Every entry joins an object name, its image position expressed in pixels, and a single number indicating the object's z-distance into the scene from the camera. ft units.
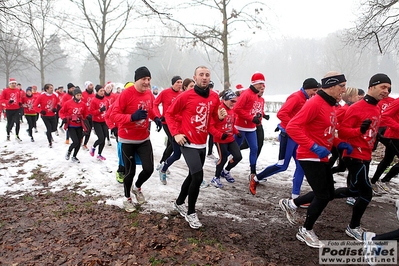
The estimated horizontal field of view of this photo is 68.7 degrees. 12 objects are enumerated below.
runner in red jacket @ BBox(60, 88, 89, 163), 26.58
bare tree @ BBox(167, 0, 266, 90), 41.73
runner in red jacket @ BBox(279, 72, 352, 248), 12.00
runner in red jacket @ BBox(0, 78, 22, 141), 36.47
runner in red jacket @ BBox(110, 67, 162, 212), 15.74
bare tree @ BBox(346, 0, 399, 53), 29.07
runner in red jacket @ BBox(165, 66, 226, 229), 13.66
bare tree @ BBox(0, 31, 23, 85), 87.18
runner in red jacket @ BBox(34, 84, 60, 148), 33.01
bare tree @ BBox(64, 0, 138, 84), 53.98
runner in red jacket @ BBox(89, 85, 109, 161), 27.35
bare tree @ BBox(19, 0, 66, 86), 77.97
